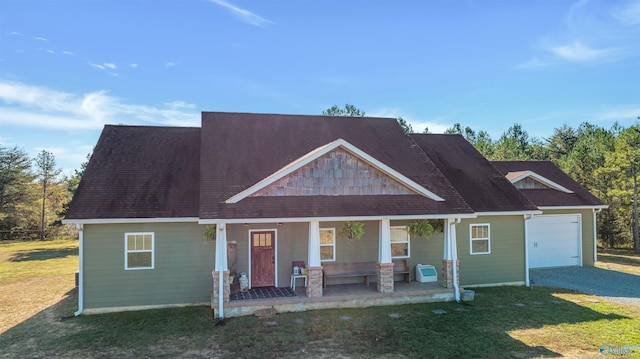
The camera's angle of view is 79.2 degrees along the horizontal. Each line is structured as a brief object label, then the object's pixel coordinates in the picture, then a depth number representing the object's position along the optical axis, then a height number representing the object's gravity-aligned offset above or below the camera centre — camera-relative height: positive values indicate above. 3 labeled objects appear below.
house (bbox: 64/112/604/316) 12.07 -0.41
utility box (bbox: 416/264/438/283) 13.95 -2.65
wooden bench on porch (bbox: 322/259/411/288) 13.08 -2.42
